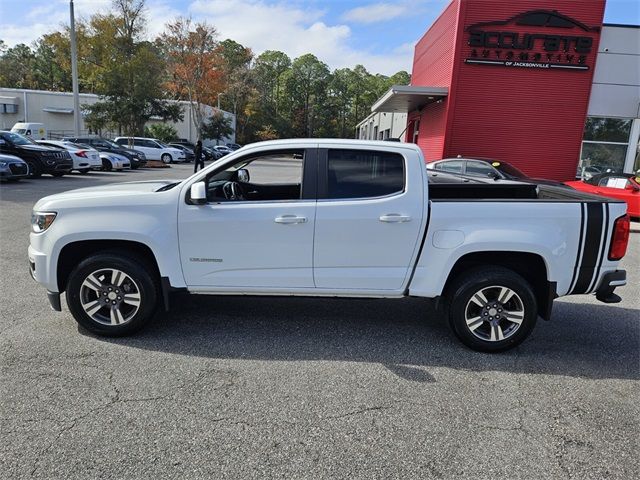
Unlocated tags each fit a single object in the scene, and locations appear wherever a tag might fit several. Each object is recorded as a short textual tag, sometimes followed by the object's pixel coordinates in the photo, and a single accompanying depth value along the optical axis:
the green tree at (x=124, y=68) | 37.00
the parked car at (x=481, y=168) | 13.39
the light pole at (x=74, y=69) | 25.09
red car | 11.81
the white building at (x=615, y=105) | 18.64
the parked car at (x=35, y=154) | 16.55
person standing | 21.05
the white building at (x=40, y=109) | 46.22
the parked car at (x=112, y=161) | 22.69
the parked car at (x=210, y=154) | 38.94
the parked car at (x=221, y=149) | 42.25
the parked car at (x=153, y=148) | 30.89
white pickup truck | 4.01
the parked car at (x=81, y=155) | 19.29
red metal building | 17.91
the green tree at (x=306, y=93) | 86.12
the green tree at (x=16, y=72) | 69.94
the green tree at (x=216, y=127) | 58.03
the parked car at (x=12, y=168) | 14.47
